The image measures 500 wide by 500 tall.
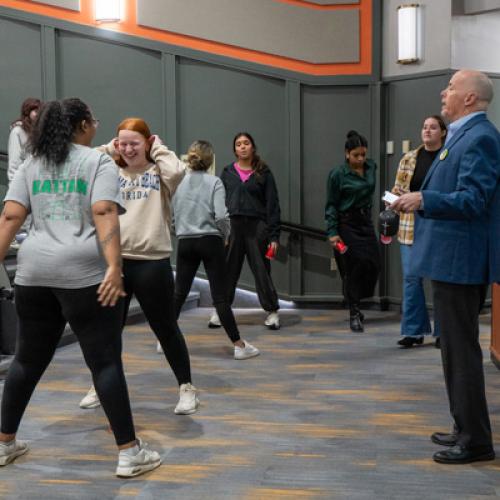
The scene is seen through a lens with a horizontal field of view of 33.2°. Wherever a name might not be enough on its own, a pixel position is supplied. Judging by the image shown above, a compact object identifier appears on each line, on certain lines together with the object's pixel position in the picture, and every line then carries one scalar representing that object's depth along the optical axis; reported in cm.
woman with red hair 377
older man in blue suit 312
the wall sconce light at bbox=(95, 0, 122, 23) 732
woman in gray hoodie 510
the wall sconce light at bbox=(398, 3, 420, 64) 673
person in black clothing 633
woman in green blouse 617
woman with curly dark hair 298
